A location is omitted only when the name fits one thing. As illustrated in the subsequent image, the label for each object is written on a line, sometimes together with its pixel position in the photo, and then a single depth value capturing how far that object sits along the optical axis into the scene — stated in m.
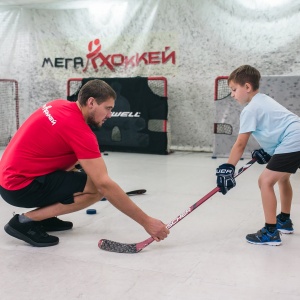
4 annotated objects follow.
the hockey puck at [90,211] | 2.92
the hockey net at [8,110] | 6.97
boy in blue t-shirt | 2.28
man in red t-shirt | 2.04
